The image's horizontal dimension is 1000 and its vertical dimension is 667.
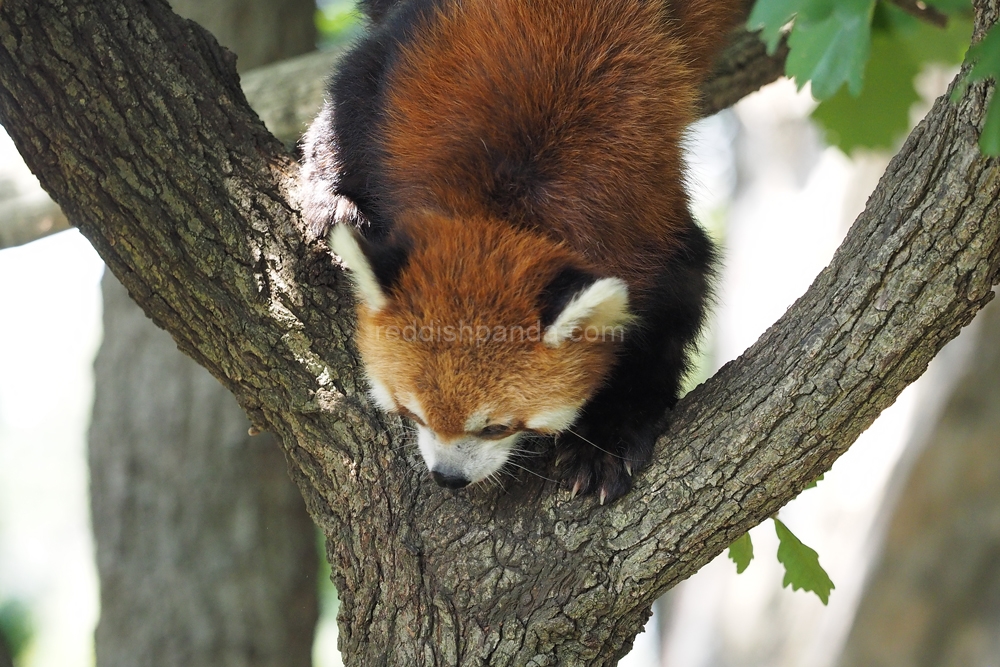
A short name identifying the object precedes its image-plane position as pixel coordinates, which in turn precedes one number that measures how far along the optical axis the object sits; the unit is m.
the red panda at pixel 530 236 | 5.51
